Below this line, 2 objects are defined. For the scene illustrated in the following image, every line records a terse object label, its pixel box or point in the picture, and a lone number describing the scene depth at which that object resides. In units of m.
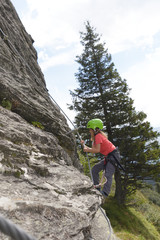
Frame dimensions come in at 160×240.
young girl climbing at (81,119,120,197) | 5.78
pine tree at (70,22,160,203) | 14.77
